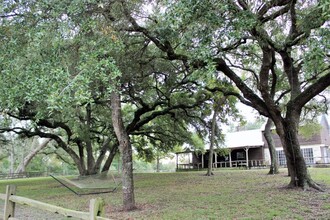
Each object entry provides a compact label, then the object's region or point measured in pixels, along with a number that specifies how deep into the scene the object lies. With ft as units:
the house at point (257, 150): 79.25
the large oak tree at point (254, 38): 16.80
